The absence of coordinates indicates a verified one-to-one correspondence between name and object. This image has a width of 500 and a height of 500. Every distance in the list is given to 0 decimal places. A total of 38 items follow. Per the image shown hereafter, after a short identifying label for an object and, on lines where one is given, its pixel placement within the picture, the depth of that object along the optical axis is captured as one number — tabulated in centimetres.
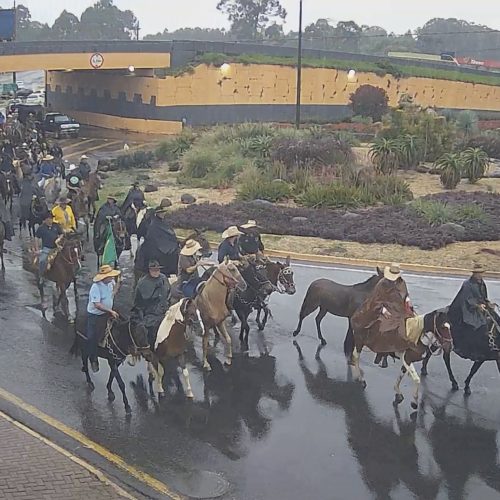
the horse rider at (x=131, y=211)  1869
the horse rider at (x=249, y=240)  1520
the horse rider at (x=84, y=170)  2389
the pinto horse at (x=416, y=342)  1138
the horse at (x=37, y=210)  1945
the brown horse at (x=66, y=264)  1501
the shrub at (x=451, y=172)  2742
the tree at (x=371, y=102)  5122
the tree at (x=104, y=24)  12936
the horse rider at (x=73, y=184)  2038
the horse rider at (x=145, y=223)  1759
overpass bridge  5053
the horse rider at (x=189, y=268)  1371
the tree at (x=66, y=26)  12850
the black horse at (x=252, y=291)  1386
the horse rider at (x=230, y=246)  1443
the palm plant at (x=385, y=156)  2845
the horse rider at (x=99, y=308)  1166
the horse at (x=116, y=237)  1716
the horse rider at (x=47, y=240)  1541
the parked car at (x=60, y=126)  4719
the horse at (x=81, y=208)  2052
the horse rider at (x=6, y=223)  1914
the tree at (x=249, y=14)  12131
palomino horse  1255
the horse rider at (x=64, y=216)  1684
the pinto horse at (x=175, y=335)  1131
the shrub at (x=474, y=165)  2817
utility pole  4113
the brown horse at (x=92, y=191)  2328
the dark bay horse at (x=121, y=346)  1132
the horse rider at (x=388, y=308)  1164
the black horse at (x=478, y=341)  1159
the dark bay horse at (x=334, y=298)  1340
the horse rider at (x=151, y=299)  1159
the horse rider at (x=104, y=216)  1720
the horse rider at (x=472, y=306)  1162
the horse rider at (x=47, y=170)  2519
